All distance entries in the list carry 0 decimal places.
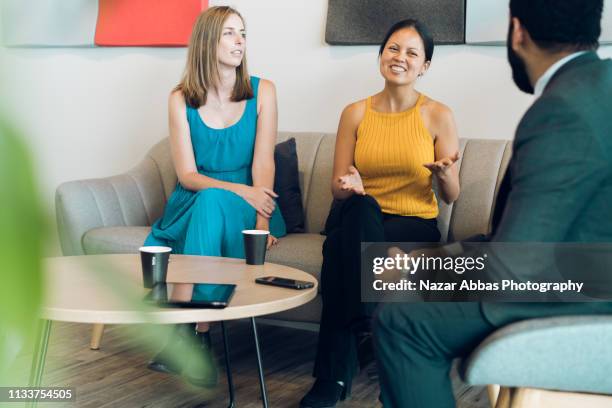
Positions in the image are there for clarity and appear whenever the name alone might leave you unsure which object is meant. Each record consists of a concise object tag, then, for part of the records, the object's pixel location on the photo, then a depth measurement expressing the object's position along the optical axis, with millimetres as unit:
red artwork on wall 3473
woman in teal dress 2738
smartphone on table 1797
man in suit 1149
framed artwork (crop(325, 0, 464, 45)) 2979
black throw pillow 2936
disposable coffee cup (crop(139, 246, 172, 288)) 1622
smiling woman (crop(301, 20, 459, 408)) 2217
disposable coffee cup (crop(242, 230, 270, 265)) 2029
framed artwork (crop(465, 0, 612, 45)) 2861
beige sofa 2652
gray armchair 1162
